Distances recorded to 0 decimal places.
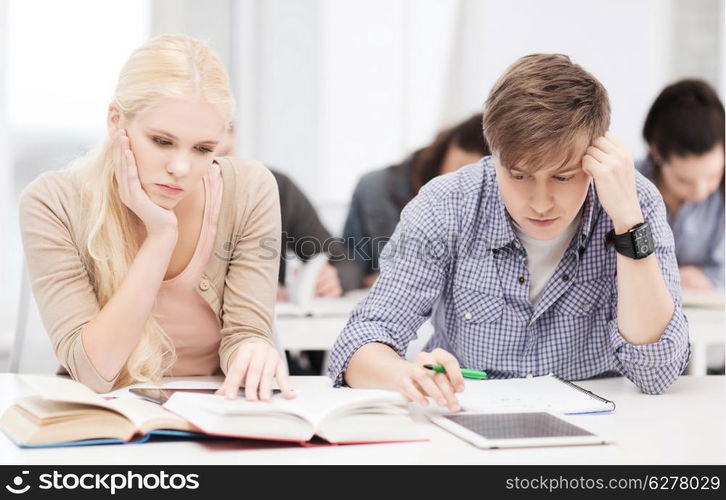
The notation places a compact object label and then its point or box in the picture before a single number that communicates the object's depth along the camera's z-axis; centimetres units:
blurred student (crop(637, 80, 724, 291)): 721
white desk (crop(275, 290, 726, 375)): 620
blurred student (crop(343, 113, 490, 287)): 806
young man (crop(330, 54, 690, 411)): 543
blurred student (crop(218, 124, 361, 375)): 714
